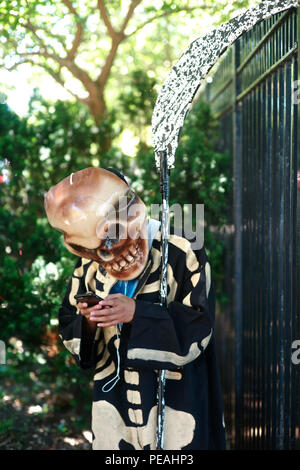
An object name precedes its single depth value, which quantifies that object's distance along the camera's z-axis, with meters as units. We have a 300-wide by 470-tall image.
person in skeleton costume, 1.94
